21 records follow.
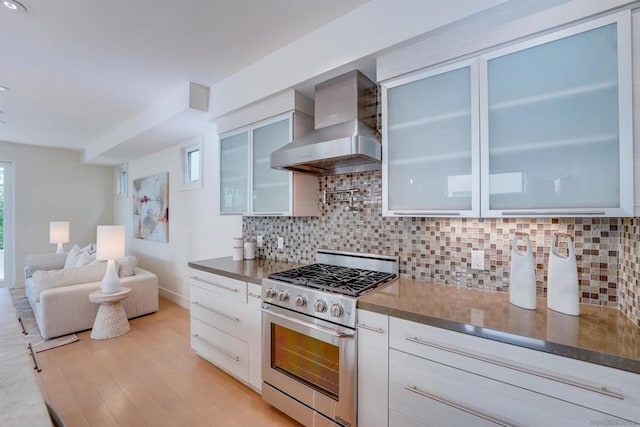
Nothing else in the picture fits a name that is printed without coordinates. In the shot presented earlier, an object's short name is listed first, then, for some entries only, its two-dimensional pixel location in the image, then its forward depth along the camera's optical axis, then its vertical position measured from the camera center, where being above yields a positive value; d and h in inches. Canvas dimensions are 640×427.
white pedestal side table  123.2 -45.7
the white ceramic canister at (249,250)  112.0 -13.9
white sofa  121.6 -42.0
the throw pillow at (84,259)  147.5 -23.6
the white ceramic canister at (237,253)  109.3 -14.8
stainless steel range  62.2 -30.3
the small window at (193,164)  158.9 +29.3
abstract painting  178.5 +5.1
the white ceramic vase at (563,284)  51.4 -12.6
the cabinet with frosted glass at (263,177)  92.4 +13.9
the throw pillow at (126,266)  147.4 -27.2
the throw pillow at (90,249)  168.7 -21.7
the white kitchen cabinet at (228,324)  82.7 -35.4
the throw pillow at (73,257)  161.6 -25.3
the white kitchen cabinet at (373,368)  57.4 -32.0
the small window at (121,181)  234.2 +28.9
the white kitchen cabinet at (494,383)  38.4 -26.1
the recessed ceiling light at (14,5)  66.9 +51.0
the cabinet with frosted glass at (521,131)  46.5 +16.9
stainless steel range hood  69.9 +22.1
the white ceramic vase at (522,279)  54.8 -12.4
